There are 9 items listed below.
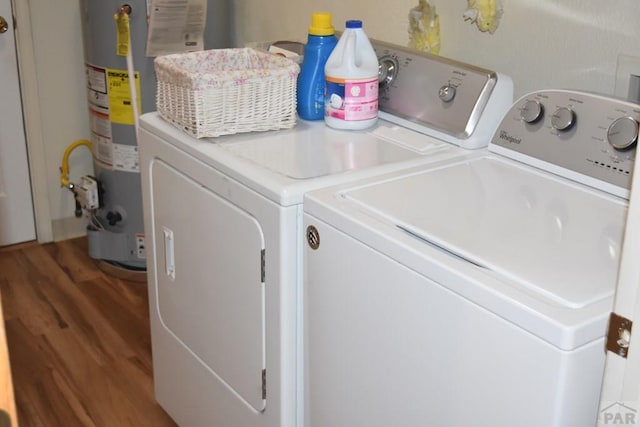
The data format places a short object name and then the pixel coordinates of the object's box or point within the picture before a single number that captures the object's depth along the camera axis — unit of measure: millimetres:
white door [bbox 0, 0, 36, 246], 3109
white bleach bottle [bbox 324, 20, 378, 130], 1779
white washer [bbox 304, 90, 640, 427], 1102
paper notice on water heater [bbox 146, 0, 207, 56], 2646
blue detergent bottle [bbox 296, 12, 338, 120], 1863
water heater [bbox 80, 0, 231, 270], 2771
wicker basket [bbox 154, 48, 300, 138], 1721
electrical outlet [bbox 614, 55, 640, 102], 1571
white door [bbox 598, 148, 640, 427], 958
